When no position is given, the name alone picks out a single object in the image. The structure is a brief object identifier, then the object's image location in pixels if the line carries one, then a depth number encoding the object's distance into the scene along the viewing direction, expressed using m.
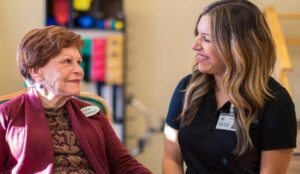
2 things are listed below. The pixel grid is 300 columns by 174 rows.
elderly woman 2.51
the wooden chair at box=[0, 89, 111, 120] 2.86
